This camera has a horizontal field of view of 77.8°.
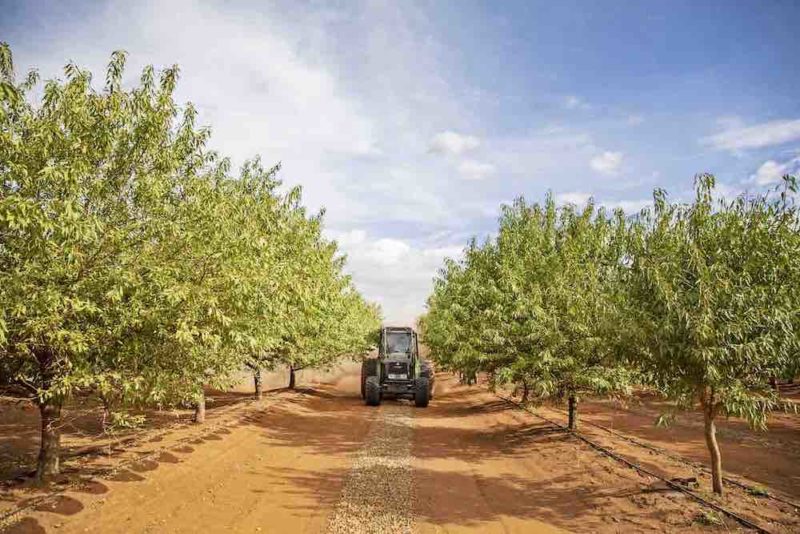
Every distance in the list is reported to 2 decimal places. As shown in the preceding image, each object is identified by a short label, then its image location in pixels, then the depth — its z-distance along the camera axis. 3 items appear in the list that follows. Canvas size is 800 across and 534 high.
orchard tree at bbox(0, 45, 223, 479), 7.48
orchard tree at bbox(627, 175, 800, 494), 9.30
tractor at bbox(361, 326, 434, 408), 26.19
